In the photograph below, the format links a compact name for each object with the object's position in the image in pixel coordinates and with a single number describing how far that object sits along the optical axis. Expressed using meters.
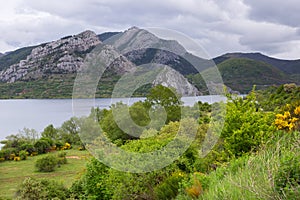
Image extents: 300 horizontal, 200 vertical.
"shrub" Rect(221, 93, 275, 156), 12.08
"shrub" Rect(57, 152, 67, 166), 37.79
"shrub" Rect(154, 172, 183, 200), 9.40
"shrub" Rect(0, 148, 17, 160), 42.19
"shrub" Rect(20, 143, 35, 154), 44.83
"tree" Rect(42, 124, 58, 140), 53.66
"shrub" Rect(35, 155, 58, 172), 35.50
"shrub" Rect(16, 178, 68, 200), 16.48
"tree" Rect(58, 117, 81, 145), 51.84
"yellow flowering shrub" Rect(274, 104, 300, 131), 12.52
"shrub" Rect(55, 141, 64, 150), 48.10
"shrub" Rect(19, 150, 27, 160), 42.09
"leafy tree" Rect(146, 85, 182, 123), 25.16
